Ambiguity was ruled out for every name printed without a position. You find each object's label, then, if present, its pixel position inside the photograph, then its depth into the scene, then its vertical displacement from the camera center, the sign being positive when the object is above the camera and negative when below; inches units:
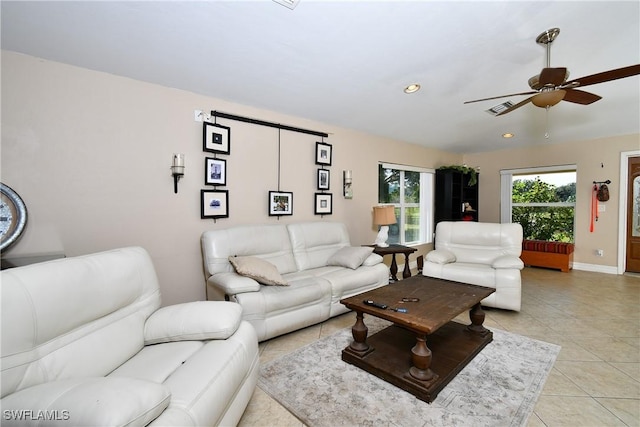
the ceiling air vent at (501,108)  110.3 +41.7
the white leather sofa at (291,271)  95.8 -26.3
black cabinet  223.3 +12.3
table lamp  166.2 -5.4
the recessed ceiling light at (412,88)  115.4 +51.0
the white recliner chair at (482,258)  122.6 -23.4
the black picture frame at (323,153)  156.7 +31.8
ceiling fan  81.3 +39.4
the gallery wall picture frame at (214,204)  118.3 +2.0
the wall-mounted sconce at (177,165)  106.6 +16.3
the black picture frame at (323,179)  158.4 +17.2
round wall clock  80.3 -2.7
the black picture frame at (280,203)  140.3 +3.1
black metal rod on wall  122.3 +41.6
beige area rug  63.6 -46.7
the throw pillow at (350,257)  131.1 -22.5
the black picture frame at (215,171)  118.9 +16.1
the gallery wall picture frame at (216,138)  117.6 +30.2
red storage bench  198.7 -31.2
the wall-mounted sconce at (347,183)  168.1 +15.9
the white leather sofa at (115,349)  35.5 -24.7
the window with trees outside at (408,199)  202.4 +8.5
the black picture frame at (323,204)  158.4 +3.1
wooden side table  155.5 -23.2
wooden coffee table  71.7 -42.1
